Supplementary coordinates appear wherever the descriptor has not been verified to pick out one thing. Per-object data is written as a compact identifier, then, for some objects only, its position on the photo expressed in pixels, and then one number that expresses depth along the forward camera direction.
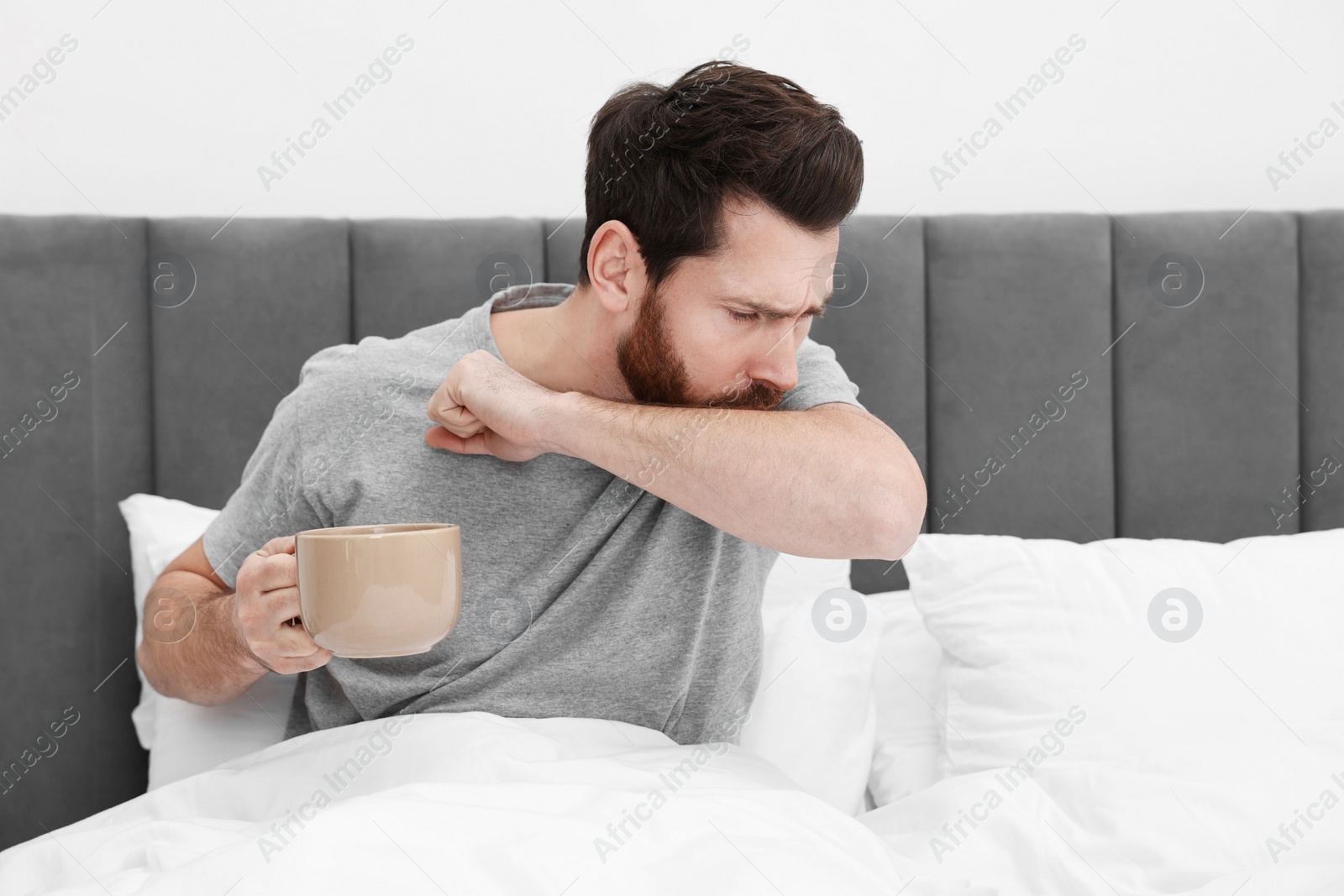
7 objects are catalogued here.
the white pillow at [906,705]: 1.22
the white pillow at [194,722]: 1.20
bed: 0.91
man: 1.02
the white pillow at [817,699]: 1.18
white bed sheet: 0.67
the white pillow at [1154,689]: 0.94
